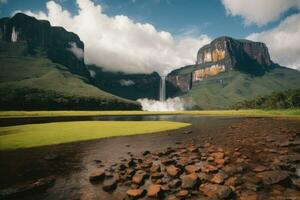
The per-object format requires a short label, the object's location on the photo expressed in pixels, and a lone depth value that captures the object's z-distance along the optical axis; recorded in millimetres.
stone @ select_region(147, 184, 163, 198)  12516
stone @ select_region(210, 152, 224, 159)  20428
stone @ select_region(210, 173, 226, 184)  14130
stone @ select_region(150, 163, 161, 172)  16880
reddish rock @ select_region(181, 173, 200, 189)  13659
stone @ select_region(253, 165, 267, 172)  16594
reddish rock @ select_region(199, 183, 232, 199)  12234
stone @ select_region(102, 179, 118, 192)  13762
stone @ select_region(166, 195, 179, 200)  12098
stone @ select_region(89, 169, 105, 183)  15422
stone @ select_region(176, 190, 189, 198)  12524
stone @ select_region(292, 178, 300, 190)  13616
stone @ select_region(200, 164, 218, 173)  16406
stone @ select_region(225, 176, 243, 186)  13883
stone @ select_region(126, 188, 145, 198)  12540
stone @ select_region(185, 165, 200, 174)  16439
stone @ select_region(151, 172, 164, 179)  15539
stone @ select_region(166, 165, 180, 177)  15880
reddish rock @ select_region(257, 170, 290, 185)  14186
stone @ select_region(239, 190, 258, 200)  12000
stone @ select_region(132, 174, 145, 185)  14586
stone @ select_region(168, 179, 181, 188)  13876
